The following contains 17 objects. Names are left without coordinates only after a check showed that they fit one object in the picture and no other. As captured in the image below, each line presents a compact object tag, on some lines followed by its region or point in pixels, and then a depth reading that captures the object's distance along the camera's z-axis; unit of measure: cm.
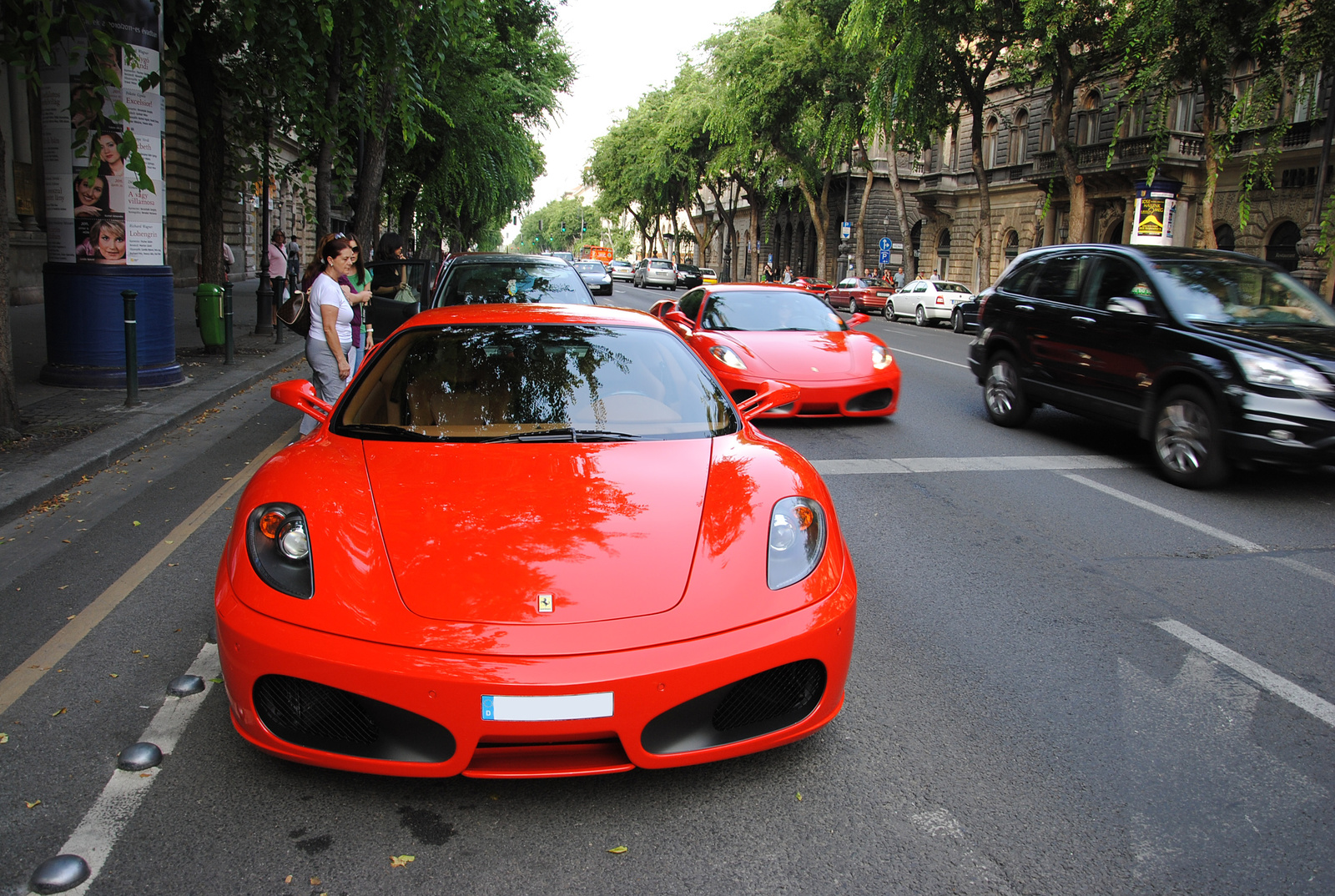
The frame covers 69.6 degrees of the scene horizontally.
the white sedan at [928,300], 3062
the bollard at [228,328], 1236
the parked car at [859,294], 3684
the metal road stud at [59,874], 225
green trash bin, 1321
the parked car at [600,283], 2240
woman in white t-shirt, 690
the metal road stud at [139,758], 284
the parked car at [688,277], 5394
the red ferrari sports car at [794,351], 902
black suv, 644
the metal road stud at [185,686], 334
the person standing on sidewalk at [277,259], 2189
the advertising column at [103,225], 948
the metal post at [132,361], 895
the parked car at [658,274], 5419
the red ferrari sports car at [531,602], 245
